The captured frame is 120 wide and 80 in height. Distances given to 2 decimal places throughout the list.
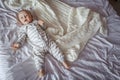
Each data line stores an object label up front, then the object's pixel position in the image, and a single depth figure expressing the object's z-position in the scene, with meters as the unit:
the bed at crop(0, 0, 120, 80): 1.33
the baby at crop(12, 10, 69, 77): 1.38
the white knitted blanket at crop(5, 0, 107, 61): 1.50
